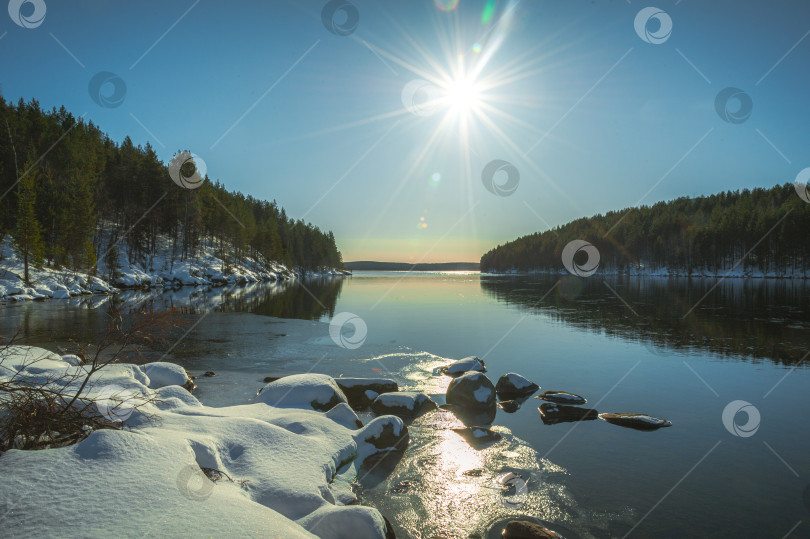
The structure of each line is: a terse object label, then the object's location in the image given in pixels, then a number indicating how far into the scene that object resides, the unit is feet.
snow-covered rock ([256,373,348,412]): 32.73
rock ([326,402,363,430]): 29.53
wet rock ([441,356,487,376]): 48.14
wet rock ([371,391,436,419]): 34.58
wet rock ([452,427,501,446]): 29.12
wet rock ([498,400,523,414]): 36.78
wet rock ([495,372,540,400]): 40.88
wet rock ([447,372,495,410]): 36.17
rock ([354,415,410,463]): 26.86
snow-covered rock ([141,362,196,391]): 37.37
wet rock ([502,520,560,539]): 17.83
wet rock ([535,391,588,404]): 37.86
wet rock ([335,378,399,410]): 37.50
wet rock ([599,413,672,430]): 32.42
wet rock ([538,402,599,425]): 34.04
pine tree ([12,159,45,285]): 129.49
